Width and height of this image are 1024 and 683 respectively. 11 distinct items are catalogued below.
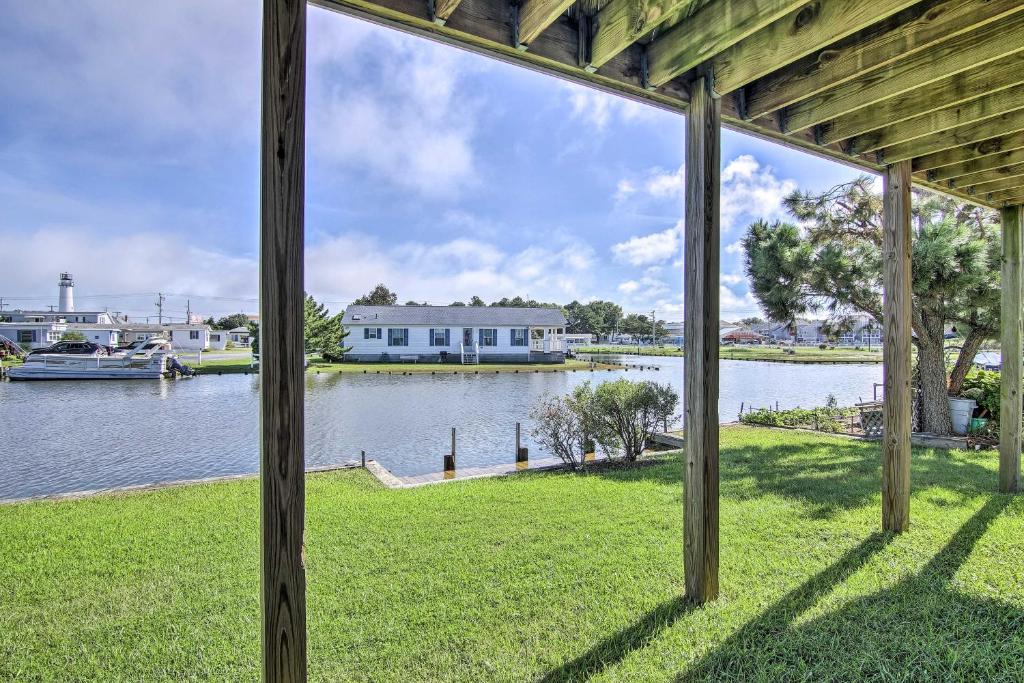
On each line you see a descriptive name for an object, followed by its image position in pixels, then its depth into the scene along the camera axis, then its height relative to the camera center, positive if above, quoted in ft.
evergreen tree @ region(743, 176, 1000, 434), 19.54 +3.37
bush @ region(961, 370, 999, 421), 24.35 -2.50
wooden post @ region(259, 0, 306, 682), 3.83 +0.02
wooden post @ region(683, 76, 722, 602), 6.93 +0.10
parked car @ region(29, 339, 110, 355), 69.51 +0.13
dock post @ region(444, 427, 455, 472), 20.40 -4.98
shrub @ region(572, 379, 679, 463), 20.18 -3.07
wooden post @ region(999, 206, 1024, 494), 12.35 -0.28
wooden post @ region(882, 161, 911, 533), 9.62 -0.34
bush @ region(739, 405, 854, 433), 27.09 -4.55
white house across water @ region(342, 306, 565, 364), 85.46 +2.35
